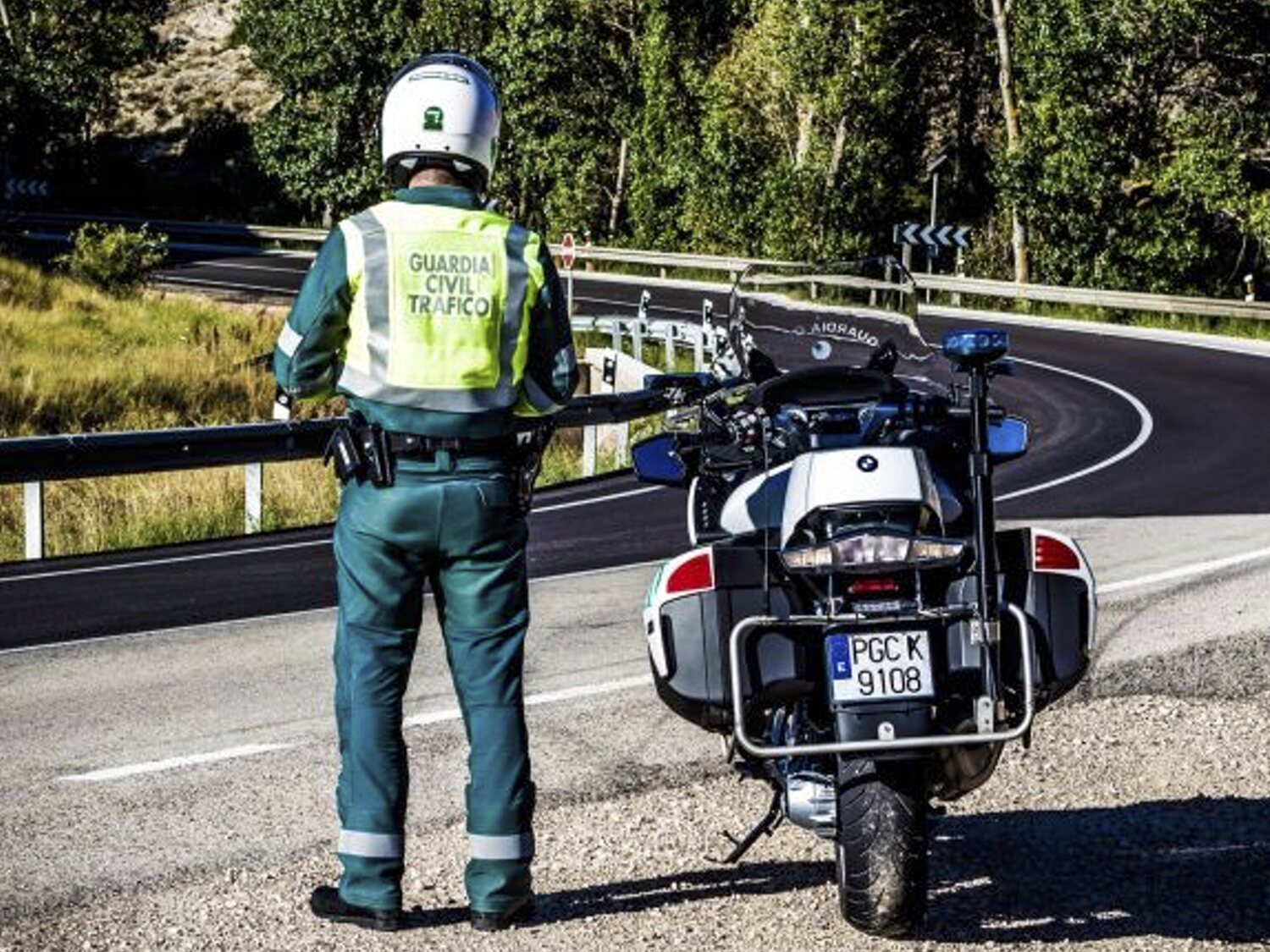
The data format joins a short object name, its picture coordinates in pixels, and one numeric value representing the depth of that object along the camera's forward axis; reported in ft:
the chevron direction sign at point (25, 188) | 224.33
